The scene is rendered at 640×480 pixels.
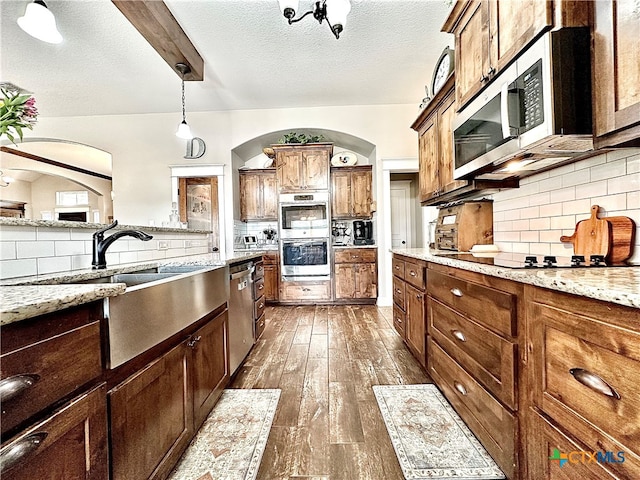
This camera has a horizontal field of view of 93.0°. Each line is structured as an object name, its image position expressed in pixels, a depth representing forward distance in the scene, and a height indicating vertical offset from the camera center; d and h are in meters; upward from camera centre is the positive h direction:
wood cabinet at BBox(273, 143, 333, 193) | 4.63 +1.07
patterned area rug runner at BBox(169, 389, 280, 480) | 1.31 -1.01
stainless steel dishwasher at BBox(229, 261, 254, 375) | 2.10 -0.57
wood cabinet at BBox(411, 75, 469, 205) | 2.29 +0.73
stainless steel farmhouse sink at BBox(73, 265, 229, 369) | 0.91 -0.26
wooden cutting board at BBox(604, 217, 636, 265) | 1.23 -0.05
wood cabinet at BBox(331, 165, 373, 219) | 4.93 +0.71
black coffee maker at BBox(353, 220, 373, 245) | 4.85 +0.05
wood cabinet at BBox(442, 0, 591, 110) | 1.14 +0.93
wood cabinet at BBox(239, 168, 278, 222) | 5.10 +0.76
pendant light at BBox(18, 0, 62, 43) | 2.16 +1.58
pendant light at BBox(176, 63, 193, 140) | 3.19 +1.30
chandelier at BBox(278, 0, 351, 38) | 2.10 +1.60
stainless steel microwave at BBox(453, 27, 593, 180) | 1.14 +0.53
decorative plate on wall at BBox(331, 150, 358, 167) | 5.08 +1.27
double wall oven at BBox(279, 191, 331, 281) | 4.62 -0.04
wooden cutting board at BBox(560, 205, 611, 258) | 1.28 -0.03
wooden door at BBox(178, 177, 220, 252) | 5.32 +0.64
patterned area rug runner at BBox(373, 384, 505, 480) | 1.28 -1.01
